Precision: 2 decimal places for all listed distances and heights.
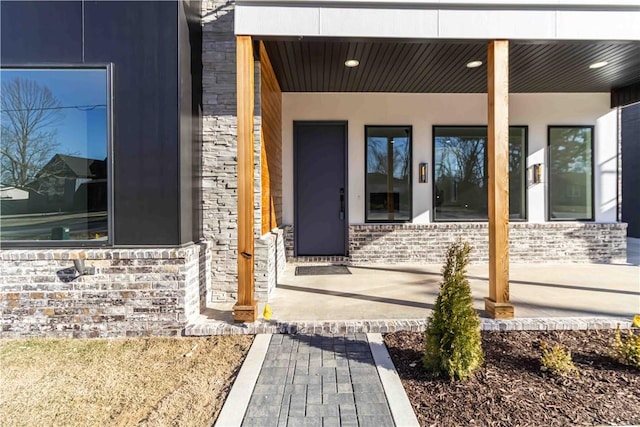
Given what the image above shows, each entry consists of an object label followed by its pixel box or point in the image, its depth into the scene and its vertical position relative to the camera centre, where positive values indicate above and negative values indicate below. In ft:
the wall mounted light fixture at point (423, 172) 21.45 +2.19
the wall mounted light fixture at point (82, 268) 11.18 -1.92
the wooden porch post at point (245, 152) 11.68 +1.90
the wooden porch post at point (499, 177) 11.88 +1.03
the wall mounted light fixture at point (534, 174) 21.49 +2.04
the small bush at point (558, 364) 8.57 -3.91
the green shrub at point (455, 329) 8.35 -2.96
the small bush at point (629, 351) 8.83 -3.76
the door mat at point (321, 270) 18.85 -3.50
